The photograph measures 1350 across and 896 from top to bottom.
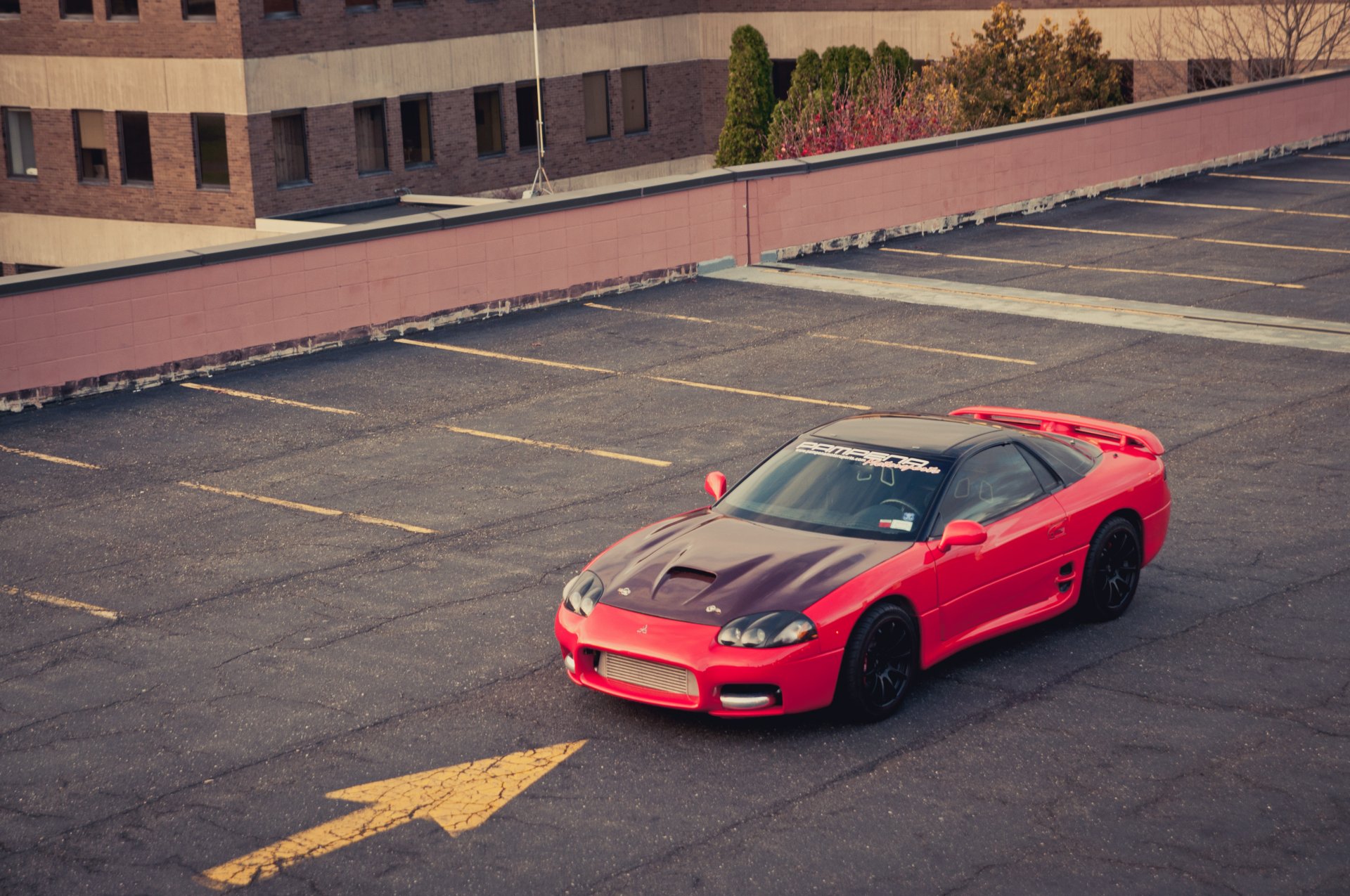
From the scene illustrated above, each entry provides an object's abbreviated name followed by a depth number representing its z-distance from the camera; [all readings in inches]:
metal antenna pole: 1668.1
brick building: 1521.9
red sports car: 349.7
